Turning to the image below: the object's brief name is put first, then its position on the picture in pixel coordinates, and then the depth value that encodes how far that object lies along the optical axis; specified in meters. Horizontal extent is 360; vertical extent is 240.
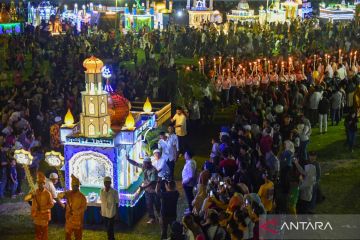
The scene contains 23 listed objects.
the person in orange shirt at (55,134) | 13.52
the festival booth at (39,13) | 47.19
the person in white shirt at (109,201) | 9.21
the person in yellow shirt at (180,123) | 13.84
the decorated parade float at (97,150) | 10.41
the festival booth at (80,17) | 44.55
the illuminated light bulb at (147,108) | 12.39
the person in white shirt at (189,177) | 10.30
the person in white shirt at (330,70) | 20.73
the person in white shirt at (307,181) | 9.88
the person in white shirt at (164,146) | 11.69
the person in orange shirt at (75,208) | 8.73
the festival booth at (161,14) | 46.44
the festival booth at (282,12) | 44.72
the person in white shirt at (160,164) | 10.63
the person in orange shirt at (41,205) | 8.77
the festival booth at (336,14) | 47.09
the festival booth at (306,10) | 51.05
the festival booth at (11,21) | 38.22
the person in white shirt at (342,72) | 20.79
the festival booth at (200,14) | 46.91
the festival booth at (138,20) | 43.20
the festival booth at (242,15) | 45.22
